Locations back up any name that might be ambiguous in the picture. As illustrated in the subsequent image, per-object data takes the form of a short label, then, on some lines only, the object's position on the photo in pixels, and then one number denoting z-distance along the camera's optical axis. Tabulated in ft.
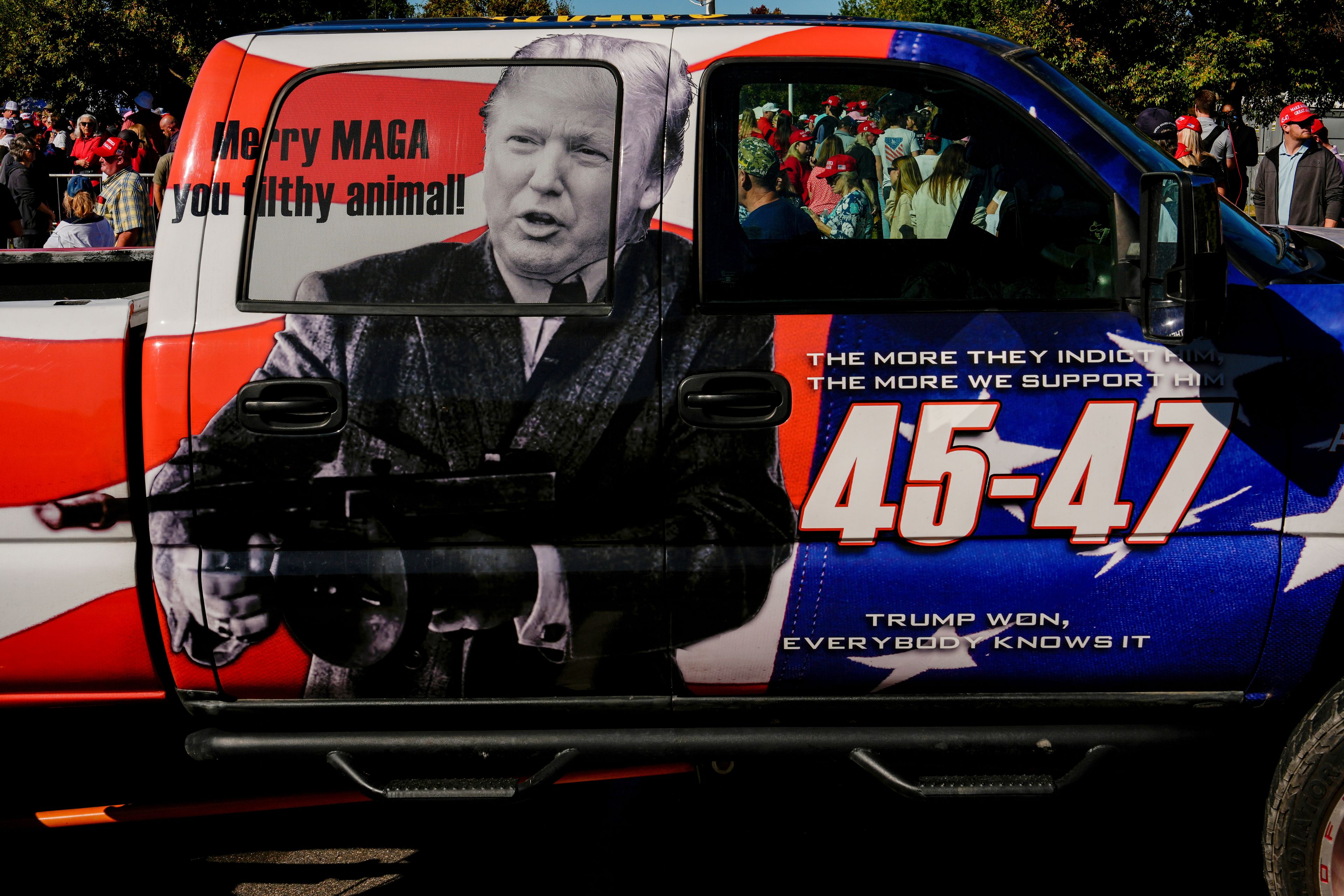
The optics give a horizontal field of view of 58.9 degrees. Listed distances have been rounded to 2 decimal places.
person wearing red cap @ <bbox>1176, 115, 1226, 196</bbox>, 29.68
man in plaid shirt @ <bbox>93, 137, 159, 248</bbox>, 31.35
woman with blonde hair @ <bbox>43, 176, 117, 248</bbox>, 27.89
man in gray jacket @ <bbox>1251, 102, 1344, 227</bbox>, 30.94
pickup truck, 8.30
